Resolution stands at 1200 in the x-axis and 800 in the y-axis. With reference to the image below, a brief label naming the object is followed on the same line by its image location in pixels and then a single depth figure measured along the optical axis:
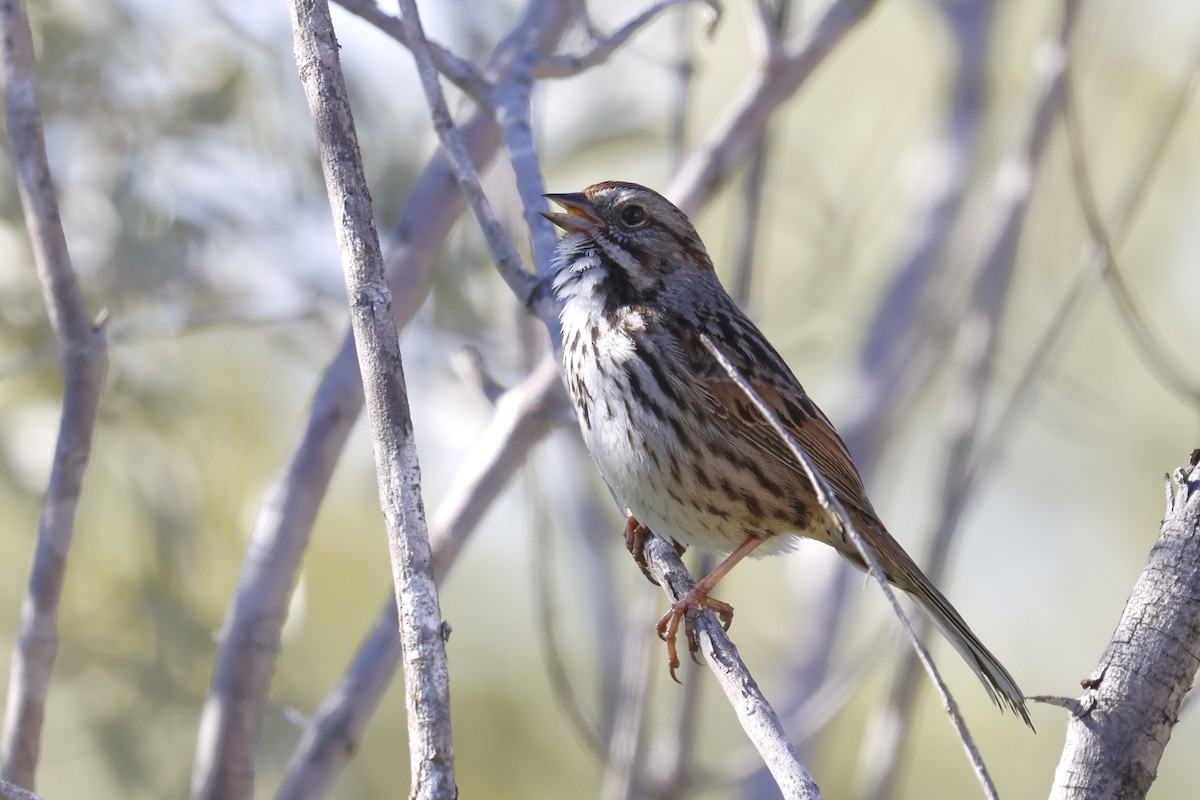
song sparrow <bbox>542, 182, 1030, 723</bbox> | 7.12
